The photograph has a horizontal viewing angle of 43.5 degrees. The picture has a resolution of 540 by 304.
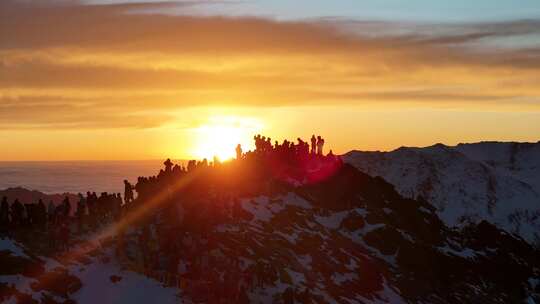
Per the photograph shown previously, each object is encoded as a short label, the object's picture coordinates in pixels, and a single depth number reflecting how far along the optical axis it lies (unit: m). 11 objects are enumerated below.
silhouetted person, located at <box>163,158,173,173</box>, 93.75
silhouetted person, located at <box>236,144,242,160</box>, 117.72
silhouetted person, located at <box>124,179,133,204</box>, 82.17
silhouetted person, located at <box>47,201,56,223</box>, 70.50
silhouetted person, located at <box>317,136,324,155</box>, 136.50
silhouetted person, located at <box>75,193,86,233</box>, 73.51
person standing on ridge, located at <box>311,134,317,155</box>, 136.09
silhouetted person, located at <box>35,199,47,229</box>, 70.12
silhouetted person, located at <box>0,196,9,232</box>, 67.44
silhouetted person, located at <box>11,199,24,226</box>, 68.75
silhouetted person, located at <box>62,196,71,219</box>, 71.42
